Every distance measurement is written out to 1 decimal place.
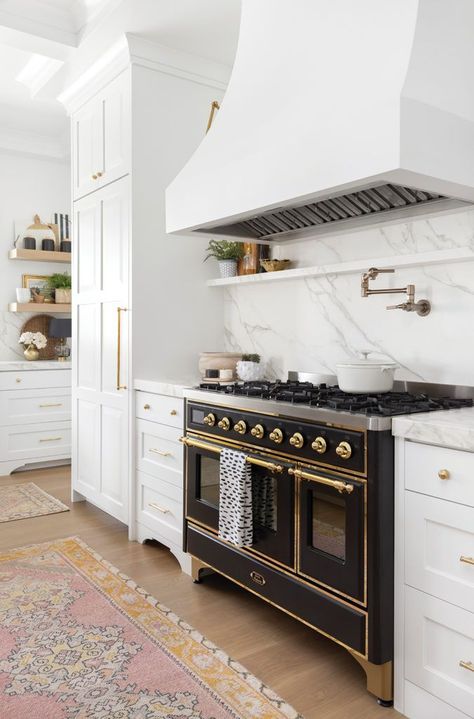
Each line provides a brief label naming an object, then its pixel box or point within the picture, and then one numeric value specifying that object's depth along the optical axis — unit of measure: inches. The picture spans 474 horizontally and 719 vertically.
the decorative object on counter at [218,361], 125.0
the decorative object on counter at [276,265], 119.1
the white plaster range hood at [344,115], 67.0
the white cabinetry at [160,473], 112.8
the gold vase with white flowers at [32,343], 205.0
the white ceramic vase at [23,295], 204.4
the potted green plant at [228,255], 130.6
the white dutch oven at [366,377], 86.5
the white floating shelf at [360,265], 85.5
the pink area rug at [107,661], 71.2
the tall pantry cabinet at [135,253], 128.5
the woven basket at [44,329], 211.8
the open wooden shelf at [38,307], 201.8
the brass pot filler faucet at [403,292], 92.7
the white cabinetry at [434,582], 63.6
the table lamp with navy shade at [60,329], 204.5
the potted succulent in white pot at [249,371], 118.0
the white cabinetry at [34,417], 189.8
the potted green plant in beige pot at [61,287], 210.8
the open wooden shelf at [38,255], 203.7
